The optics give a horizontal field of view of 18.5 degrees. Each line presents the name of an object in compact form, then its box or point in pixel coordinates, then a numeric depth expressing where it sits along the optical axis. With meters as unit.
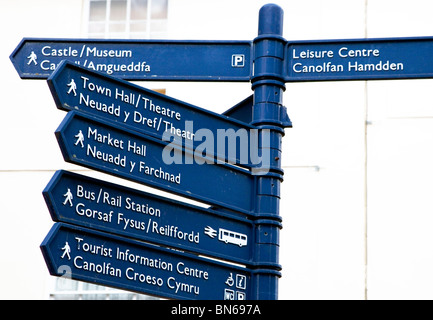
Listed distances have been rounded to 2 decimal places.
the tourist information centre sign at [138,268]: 6.40
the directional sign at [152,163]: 6.66
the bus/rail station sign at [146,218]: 6.56
